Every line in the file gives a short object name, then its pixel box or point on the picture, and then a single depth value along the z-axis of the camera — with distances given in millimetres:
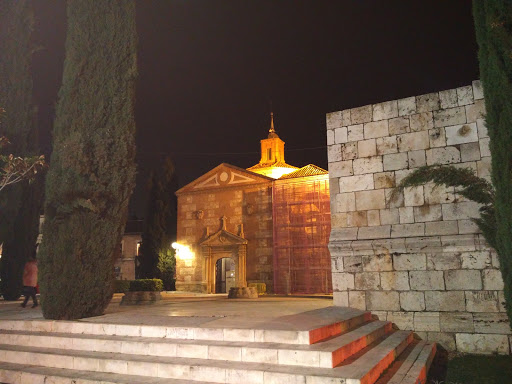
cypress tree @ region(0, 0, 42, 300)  10398
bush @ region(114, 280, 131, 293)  19391
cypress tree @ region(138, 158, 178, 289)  22016
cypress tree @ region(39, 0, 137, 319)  6211
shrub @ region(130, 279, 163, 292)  14719
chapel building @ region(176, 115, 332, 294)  16969
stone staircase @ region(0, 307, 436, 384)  3895
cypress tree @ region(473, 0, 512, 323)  4777
